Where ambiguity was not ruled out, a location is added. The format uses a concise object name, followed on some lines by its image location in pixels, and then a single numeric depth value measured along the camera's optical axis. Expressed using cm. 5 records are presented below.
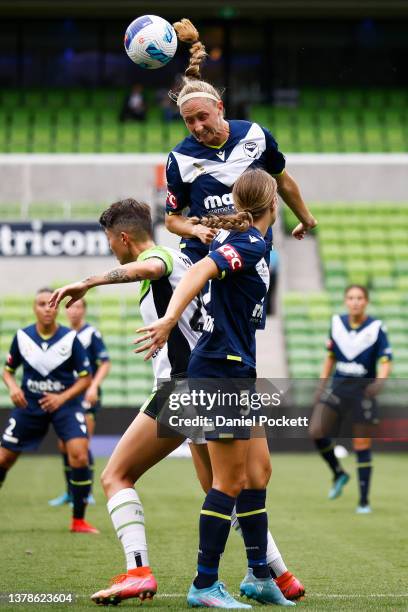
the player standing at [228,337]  975
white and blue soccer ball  1233
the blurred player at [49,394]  1698
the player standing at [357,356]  1983
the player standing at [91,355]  2114
